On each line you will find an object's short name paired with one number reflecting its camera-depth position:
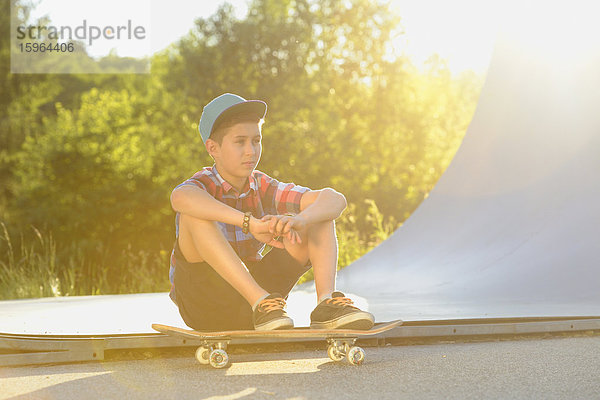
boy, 3.11
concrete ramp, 5.98
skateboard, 3.10
